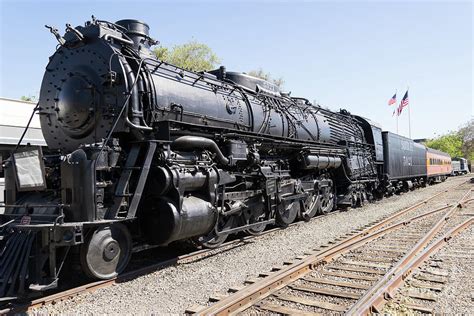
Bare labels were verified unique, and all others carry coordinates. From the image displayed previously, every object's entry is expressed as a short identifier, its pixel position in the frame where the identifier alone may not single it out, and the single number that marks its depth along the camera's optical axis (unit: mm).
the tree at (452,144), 75812
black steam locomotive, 4992
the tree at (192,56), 39094
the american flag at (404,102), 42062
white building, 12383
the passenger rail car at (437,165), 29344
